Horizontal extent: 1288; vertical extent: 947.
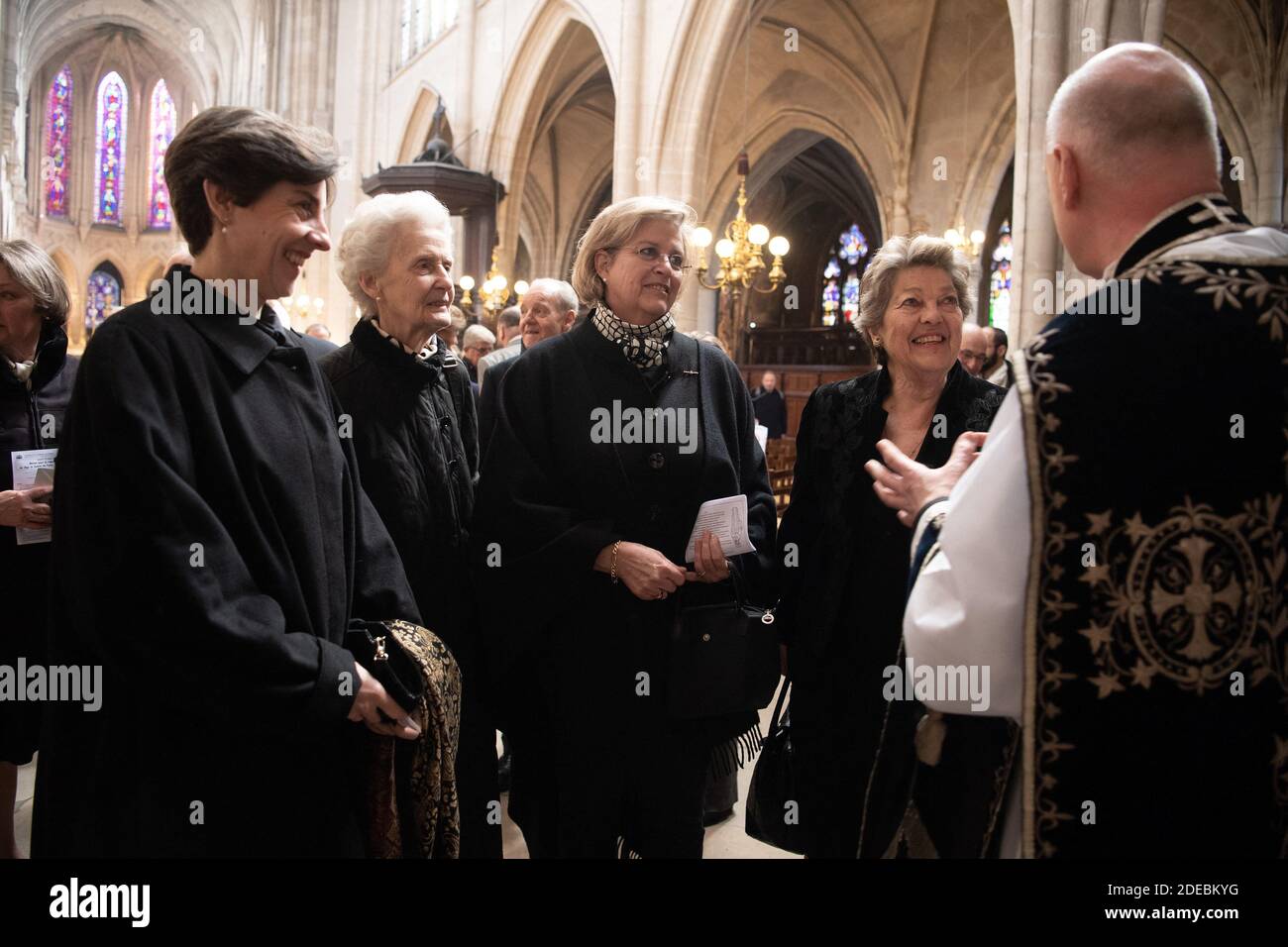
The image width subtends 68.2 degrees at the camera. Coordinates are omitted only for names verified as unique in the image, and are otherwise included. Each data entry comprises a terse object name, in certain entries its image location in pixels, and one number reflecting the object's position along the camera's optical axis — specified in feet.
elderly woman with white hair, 7.21
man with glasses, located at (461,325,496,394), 21.68
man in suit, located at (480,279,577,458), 13.78
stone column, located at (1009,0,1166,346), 21.91
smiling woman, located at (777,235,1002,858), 6.70
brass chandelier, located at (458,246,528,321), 46.28
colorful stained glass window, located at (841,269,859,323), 77.46
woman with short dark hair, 4.31
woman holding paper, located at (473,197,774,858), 6.91
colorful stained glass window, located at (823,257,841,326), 80.97
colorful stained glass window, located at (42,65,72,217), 109.50
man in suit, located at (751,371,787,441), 39.47
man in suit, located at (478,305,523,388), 20.02
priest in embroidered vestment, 4.18
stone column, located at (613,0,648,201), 39.11
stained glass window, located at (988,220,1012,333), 51.88
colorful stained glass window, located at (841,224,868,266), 78.69
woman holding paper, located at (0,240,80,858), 8.18
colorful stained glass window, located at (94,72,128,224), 112.98
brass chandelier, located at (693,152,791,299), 32.83
